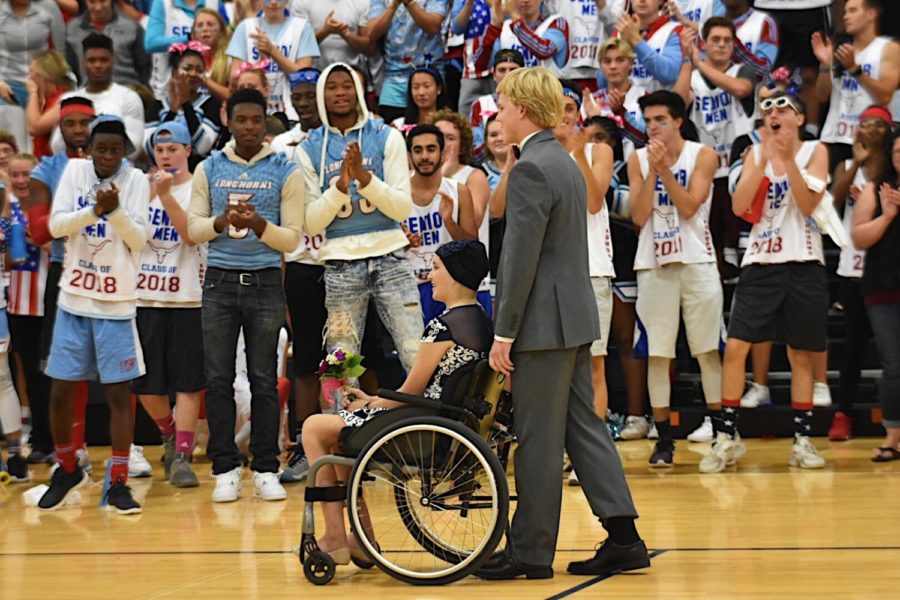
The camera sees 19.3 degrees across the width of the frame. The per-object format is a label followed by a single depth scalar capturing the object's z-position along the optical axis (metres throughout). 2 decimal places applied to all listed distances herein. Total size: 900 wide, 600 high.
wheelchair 9.17
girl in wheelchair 9.68
